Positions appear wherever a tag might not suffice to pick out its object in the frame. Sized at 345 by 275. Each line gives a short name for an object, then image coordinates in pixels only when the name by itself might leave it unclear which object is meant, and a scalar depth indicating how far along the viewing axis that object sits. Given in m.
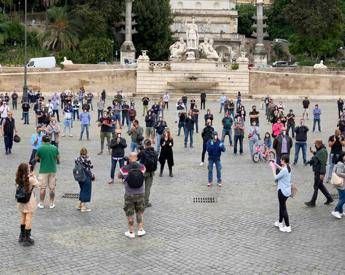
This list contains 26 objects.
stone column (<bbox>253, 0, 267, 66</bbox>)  62.78
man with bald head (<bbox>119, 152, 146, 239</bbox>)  11.52
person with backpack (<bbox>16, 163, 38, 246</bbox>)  11.15
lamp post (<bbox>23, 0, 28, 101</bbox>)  38.39
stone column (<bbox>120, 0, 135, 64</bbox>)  61.28
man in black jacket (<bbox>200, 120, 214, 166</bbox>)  19.16
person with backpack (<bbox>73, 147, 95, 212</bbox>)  13.16
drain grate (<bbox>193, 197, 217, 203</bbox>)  14.59
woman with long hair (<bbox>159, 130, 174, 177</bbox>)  17.27
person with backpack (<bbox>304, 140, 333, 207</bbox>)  14.13
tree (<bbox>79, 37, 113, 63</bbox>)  60.31
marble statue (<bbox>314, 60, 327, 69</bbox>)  53.97
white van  52.59
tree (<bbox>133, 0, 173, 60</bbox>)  65.69
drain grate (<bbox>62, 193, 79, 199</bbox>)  14.79
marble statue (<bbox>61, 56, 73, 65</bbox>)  52.81
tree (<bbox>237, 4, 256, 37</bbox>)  86.56
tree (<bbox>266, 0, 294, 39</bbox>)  79.50
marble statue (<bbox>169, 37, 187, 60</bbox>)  53.47
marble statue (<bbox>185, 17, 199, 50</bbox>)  53.41
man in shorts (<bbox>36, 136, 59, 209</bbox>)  13.66
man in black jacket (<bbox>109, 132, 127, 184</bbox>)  16.12
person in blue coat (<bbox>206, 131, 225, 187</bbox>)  16.17
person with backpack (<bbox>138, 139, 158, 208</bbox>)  13.73
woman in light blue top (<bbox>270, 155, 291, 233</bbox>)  12.16
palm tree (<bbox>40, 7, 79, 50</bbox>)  60.66
